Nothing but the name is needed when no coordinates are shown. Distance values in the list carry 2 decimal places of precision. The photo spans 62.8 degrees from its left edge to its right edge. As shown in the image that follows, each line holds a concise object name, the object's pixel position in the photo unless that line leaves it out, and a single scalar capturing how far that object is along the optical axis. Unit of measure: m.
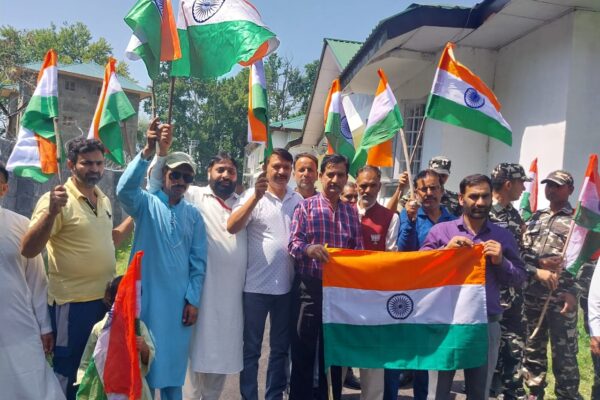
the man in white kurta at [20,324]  3.00
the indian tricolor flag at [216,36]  3.77
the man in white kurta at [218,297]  3.75
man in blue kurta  3.42
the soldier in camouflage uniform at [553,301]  4.39
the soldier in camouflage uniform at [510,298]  4.51
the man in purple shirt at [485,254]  3.39
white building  6.36
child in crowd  3.08
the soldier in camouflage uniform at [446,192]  5.07
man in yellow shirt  3.34
